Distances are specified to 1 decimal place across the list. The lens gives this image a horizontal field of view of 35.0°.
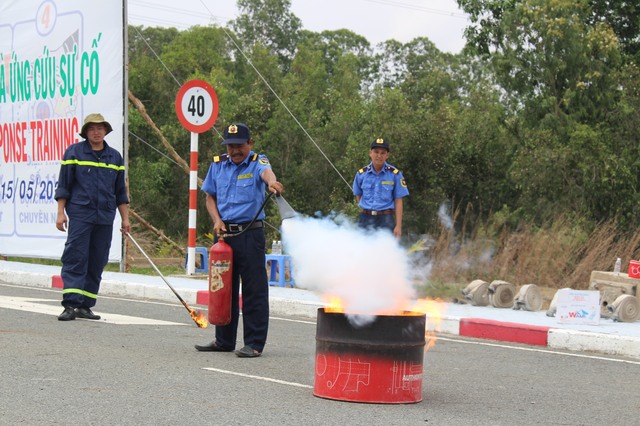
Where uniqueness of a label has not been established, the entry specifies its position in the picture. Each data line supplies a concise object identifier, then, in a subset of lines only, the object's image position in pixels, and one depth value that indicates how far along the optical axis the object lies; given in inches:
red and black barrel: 268.2
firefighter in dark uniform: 435.2
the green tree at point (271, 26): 3107.8
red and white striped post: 643.5
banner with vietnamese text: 706.2
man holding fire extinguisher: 347.6
